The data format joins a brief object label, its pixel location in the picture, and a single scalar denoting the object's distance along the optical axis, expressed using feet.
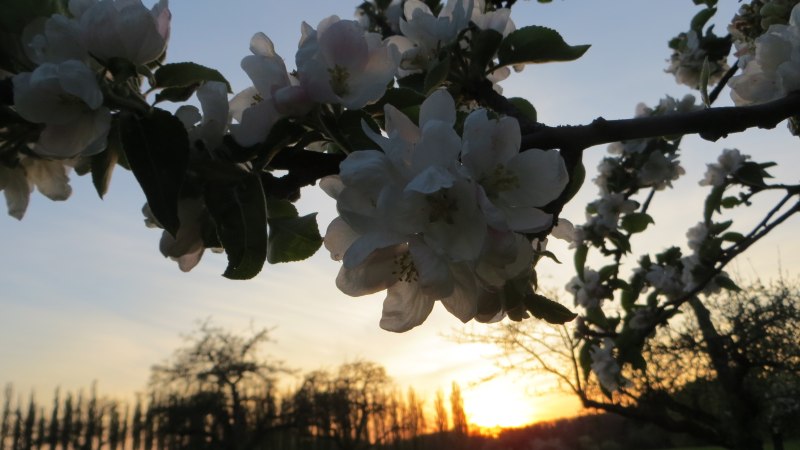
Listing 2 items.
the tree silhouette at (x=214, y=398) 79.51
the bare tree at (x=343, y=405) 85.15
